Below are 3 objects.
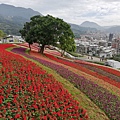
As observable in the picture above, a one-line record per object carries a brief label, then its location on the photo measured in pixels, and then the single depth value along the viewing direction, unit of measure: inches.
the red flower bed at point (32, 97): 249.2
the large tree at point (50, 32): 1213.1
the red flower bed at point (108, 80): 711.9
